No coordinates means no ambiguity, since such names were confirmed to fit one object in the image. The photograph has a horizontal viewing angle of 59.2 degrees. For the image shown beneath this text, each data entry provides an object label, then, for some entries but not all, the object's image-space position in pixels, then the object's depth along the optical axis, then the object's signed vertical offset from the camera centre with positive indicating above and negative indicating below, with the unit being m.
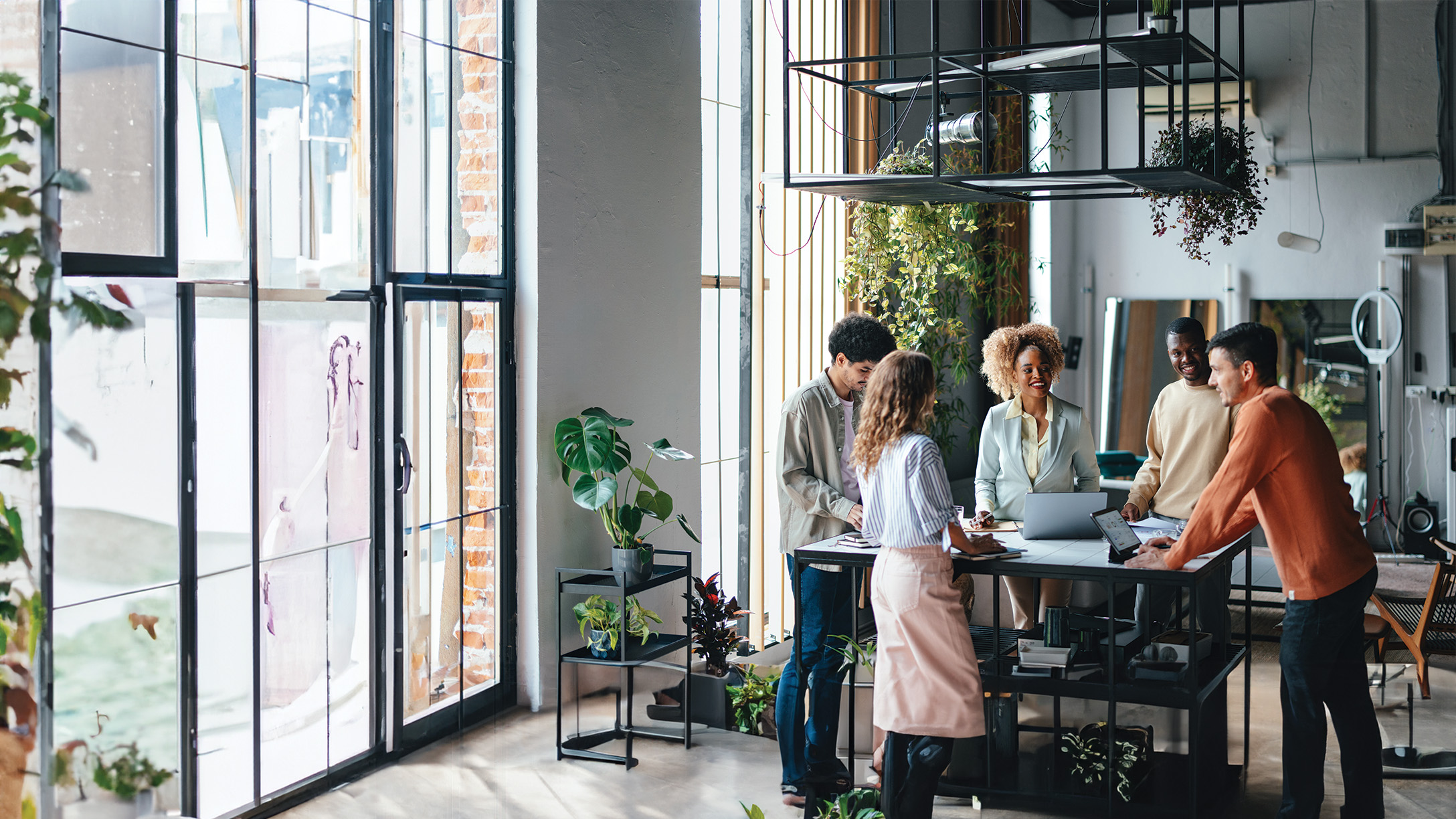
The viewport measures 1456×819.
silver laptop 4.31 -0.44
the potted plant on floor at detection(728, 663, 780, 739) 5.12 -1.28
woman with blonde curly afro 4.84 -0.25
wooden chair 4.72 -0.89
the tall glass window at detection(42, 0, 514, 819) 3.51 +0.03
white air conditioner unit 9.53 +2.17
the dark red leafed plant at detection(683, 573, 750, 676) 5.47 -1.03
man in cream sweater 4.93 -0.24
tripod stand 9.25 -0.75
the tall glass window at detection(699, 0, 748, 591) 6.36 +0.54
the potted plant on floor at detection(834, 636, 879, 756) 4.69 -1.19
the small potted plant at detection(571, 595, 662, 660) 4.91 -0.91
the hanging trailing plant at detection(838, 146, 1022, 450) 6.73 +0.65
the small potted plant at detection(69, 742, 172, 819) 3.44 -1.12
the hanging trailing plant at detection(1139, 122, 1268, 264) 5.41 +0.87
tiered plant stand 4.80 -1.02
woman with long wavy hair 3.62 -0.61
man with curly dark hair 4.21 -0.41
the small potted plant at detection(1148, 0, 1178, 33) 4.45 +1.26
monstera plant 4.95 -0.37
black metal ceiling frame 3.89 +0.82
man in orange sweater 3.79 -0.51
